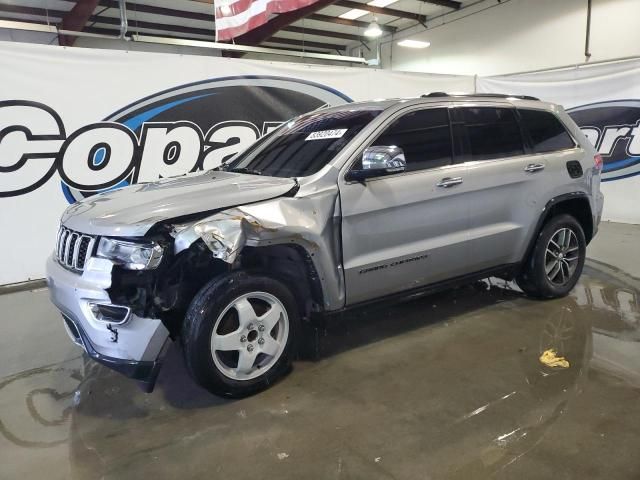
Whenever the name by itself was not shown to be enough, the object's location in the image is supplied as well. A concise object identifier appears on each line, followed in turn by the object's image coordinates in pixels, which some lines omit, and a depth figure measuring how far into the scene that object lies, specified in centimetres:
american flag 608
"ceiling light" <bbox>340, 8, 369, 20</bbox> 1221
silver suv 247
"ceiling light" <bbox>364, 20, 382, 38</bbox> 1127
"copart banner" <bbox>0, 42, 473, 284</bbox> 516
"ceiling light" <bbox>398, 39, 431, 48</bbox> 1298
